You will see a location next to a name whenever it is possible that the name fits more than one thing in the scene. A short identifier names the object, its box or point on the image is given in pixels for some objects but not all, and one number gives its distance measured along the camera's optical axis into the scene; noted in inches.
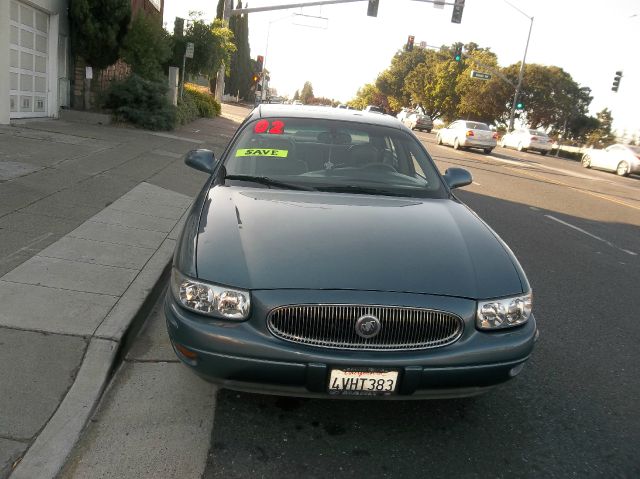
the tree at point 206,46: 871.7
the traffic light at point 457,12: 967.6
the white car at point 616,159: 1007.6
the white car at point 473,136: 1048.8
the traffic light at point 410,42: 1389.1
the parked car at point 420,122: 1946.4
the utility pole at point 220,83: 1059.6
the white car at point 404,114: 2200.3
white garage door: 507.8
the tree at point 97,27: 593.0
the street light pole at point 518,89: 1683.8
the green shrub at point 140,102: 635.5
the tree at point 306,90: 6441.9
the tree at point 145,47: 640.4
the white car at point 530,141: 1413.6
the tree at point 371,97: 3784.5
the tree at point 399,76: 3572.8
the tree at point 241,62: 2261.8
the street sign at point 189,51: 778.4
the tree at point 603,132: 2197.3
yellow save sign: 172.9
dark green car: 108.8
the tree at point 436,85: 2773.1
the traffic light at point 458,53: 1453.0
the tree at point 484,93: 2383.1
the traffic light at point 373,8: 941.8
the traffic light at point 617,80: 1403.8
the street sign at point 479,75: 1856.1
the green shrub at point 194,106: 786.8
